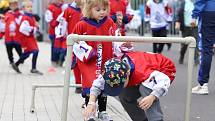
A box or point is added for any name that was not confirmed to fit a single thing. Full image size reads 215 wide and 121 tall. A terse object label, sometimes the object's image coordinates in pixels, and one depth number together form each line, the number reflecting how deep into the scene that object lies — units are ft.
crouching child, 23.38
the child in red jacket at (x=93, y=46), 30.68
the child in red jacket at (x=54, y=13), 68.65
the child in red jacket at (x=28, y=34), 61.13
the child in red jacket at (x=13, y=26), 62.12
